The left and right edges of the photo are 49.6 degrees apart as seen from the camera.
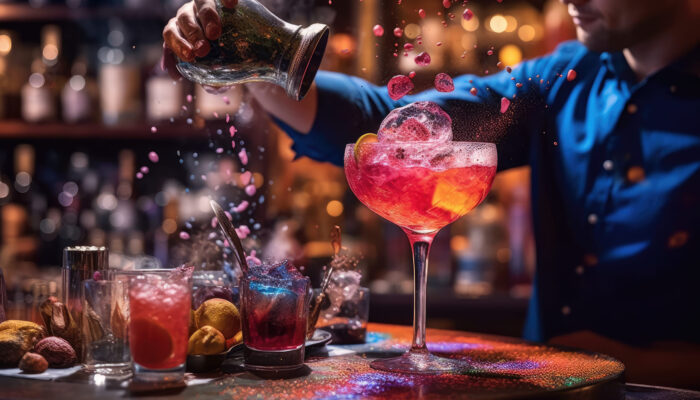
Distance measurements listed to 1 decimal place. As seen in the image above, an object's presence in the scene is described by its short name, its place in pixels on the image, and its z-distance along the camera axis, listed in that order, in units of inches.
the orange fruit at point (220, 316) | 44.7
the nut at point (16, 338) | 41.5
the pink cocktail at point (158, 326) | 37.2
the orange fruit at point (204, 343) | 41.7
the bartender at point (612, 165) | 68.9
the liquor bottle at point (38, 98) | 133.3
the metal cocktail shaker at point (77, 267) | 47.6
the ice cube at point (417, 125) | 45.6
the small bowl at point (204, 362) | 41.4
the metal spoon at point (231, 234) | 46.0
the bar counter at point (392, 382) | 36.0
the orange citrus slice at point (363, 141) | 46.0
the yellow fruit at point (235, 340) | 45.4
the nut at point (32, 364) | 39.9
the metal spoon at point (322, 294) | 50.3
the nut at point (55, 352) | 41.6
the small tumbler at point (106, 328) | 40.4
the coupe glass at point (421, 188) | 44.5
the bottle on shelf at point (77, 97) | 133.8
